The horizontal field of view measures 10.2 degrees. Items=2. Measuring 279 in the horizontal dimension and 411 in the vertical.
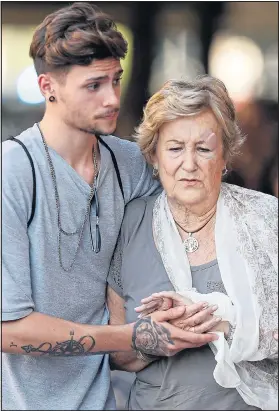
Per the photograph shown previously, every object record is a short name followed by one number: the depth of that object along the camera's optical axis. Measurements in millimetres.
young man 4962
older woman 5003
